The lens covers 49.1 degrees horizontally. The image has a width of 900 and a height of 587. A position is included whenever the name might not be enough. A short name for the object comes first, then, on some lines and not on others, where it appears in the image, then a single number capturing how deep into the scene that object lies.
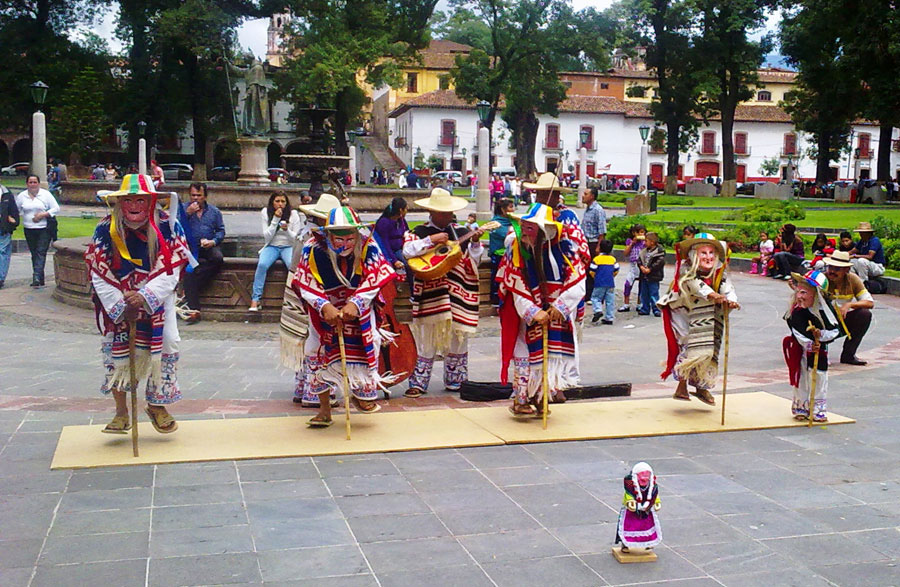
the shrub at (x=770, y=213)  26.30
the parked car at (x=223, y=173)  54.13
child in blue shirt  13.71
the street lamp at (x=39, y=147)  25.74
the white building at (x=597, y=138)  72.69
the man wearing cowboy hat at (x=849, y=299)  9.48
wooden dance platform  6.88
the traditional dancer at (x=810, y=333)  7.94
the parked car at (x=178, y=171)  57.66
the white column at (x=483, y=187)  26.44
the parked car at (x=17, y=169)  57.97
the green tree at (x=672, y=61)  50.97
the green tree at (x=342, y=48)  44.25
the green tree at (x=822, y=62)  41.41
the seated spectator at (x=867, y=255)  15.32
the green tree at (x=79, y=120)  44.44
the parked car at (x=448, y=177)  56.24
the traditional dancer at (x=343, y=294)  7.40
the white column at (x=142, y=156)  32.00
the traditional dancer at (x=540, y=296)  7.70
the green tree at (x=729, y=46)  50.00
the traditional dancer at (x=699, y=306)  8.16
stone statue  32.62
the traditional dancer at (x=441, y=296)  8.83
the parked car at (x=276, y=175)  37.09
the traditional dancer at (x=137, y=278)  6.78
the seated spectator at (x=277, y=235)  12.28
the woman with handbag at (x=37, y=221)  15.08
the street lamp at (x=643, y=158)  38.61
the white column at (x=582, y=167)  33.58
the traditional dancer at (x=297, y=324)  7.58
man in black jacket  14.95
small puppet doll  4.86
